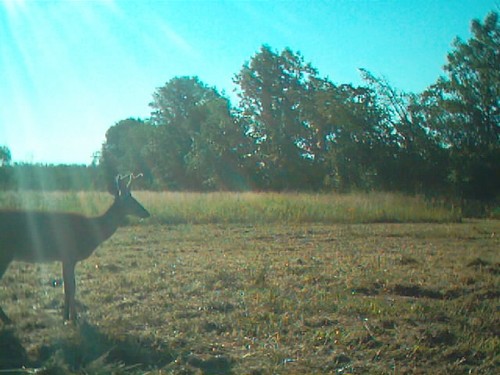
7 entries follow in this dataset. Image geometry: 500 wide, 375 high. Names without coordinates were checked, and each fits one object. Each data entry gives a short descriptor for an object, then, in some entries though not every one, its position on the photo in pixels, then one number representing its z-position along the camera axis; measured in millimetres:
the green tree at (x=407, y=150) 32750
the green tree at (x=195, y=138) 49312
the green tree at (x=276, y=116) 45156
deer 6625
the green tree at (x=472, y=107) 30984
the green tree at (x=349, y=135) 36312
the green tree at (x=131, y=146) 50344
